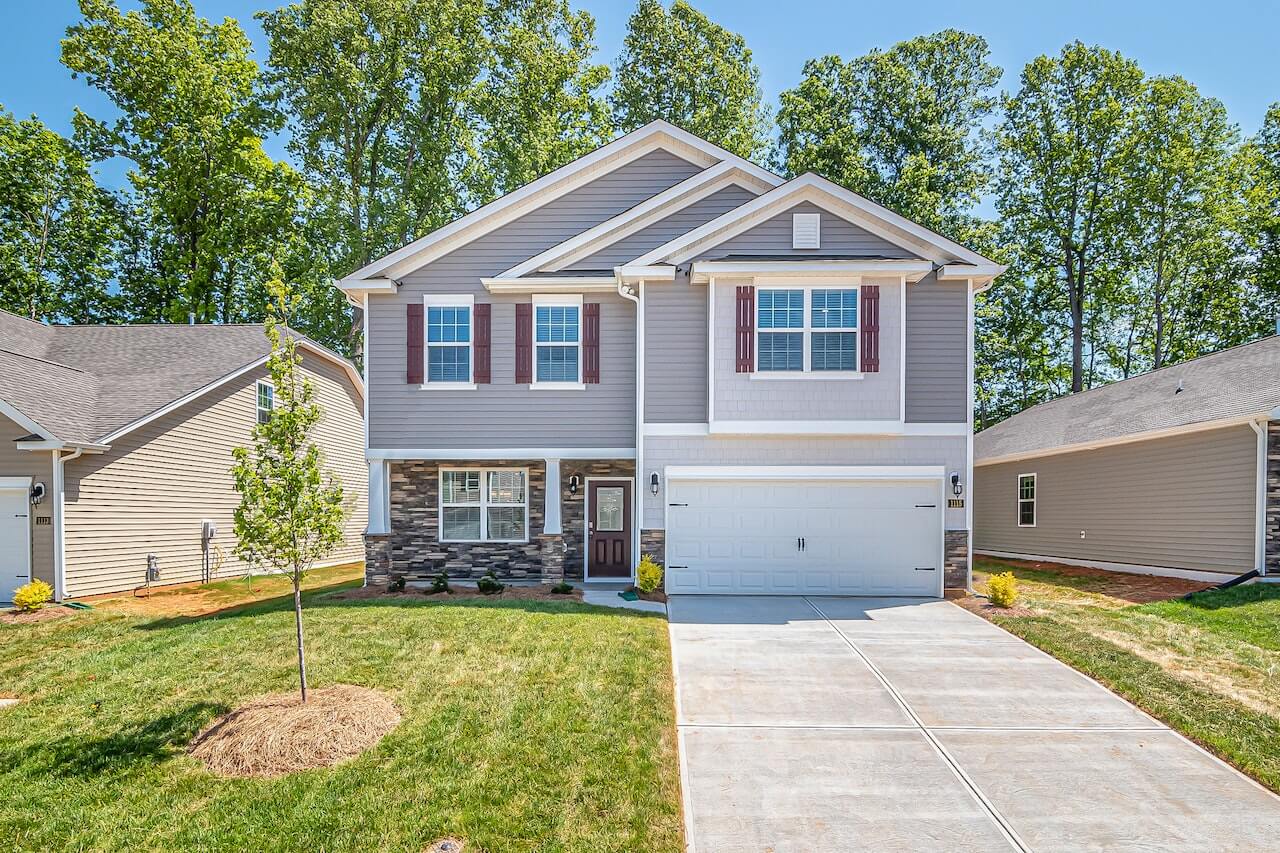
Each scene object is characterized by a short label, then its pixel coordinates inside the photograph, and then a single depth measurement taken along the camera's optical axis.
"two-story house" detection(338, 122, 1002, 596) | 11.05
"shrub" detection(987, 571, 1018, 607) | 10.34
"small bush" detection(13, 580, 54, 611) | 10.37
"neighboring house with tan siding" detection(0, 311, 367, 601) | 11.27
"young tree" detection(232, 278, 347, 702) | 5.76
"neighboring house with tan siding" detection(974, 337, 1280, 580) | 11.84
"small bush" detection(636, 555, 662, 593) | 10.97
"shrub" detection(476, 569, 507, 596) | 11.34
